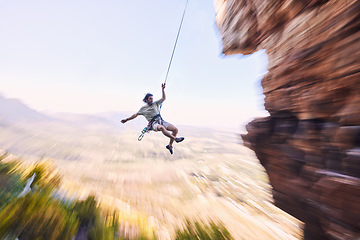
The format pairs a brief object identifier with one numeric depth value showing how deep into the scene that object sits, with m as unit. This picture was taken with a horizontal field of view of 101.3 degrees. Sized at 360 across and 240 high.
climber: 5.59
